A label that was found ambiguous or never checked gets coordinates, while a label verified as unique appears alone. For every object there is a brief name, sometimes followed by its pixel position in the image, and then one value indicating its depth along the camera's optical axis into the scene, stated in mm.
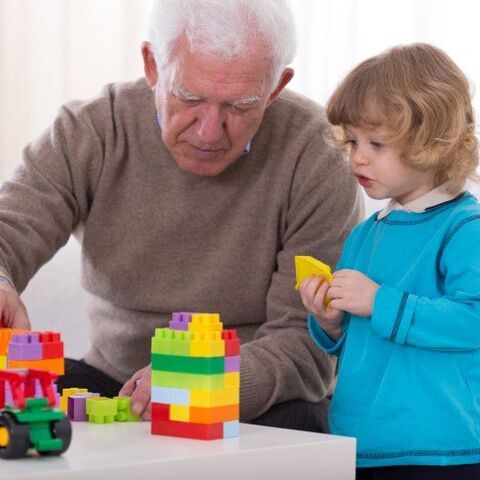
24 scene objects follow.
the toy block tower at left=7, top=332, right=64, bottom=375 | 1823
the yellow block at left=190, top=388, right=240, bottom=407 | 1775
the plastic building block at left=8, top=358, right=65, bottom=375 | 1822
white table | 1642
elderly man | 2318
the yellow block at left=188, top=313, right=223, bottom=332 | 1792
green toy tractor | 1662
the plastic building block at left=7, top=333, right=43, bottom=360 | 1823
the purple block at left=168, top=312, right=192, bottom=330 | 1807
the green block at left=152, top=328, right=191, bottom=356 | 1786
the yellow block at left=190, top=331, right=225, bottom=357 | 1775
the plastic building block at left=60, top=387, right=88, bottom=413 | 1938
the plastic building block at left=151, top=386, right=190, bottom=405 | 1789
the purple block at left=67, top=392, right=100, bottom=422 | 1914
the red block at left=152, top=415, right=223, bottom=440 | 1775
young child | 1978
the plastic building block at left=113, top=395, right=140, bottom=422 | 1911
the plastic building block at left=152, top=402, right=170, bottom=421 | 1804
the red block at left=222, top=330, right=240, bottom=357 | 1792
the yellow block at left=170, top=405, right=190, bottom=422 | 1789
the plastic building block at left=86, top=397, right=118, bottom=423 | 1896
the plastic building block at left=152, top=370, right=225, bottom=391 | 1775
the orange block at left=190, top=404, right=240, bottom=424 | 1774
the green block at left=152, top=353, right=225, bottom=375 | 1774
